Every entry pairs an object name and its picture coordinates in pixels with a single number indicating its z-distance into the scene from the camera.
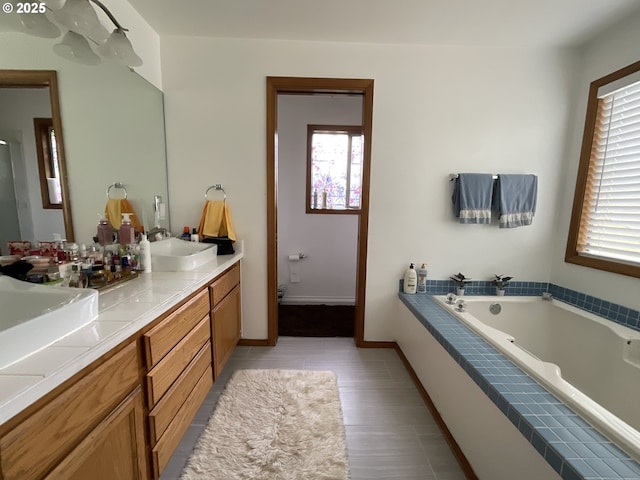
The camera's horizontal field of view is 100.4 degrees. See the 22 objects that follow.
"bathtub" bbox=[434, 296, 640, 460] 0.99
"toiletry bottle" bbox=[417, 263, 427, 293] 2.18
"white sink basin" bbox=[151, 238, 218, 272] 1.53
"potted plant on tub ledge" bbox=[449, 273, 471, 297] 2.17
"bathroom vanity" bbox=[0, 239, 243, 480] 0.60
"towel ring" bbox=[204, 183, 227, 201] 2.14
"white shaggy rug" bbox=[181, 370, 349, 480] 1.24
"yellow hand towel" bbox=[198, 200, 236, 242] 2.08
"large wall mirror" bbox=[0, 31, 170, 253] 1.06
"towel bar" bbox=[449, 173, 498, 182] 2.11
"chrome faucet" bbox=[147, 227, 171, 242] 1.90
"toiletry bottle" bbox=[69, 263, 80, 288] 1.13
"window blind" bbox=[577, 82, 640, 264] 1.71
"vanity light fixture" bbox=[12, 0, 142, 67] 1.07
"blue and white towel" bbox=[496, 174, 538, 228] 2.10
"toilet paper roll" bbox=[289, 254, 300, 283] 3.33
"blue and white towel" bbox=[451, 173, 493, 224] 2.08
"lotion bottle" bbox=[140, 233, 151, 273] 1.48
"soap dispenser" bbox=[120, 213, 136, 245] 1.57
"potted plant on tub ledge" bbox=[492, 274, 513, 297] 2.19
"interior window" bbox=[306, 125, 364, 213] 3.19
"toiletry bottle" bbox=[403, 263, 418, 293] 2.19
